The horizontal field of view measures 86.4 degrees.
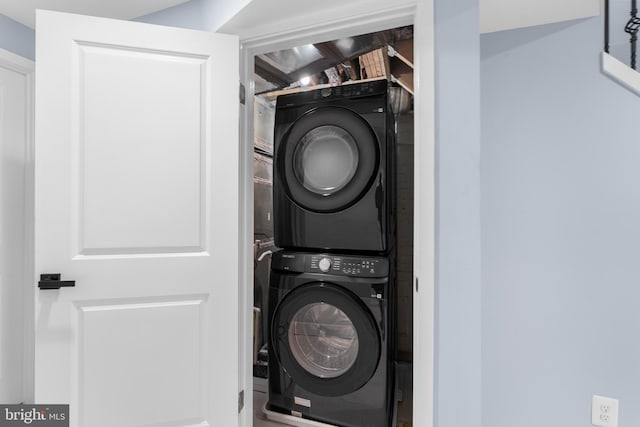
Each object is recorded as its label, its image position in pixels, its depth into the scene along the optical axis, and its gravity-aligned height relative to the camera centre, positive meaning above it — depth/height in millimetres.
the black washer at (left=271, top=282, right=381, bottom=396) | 1816 -678
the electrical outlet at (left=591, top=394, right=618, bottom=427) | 1465 -852
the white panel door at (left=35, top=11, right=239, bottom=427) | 1426 -24
